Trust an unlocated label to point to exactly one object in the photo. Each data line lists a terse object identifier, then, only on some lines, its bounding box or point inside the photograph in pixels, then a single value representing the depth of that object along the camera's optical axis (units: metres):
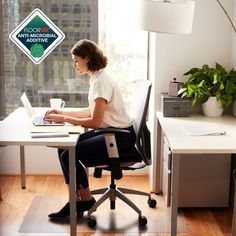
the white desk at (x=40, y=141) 2.74
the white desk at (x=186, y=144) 2.62
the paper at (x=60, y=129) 2.96
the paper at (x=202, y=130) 2.95
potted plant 3.46
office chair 3.06
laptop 3.13
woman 3.09
